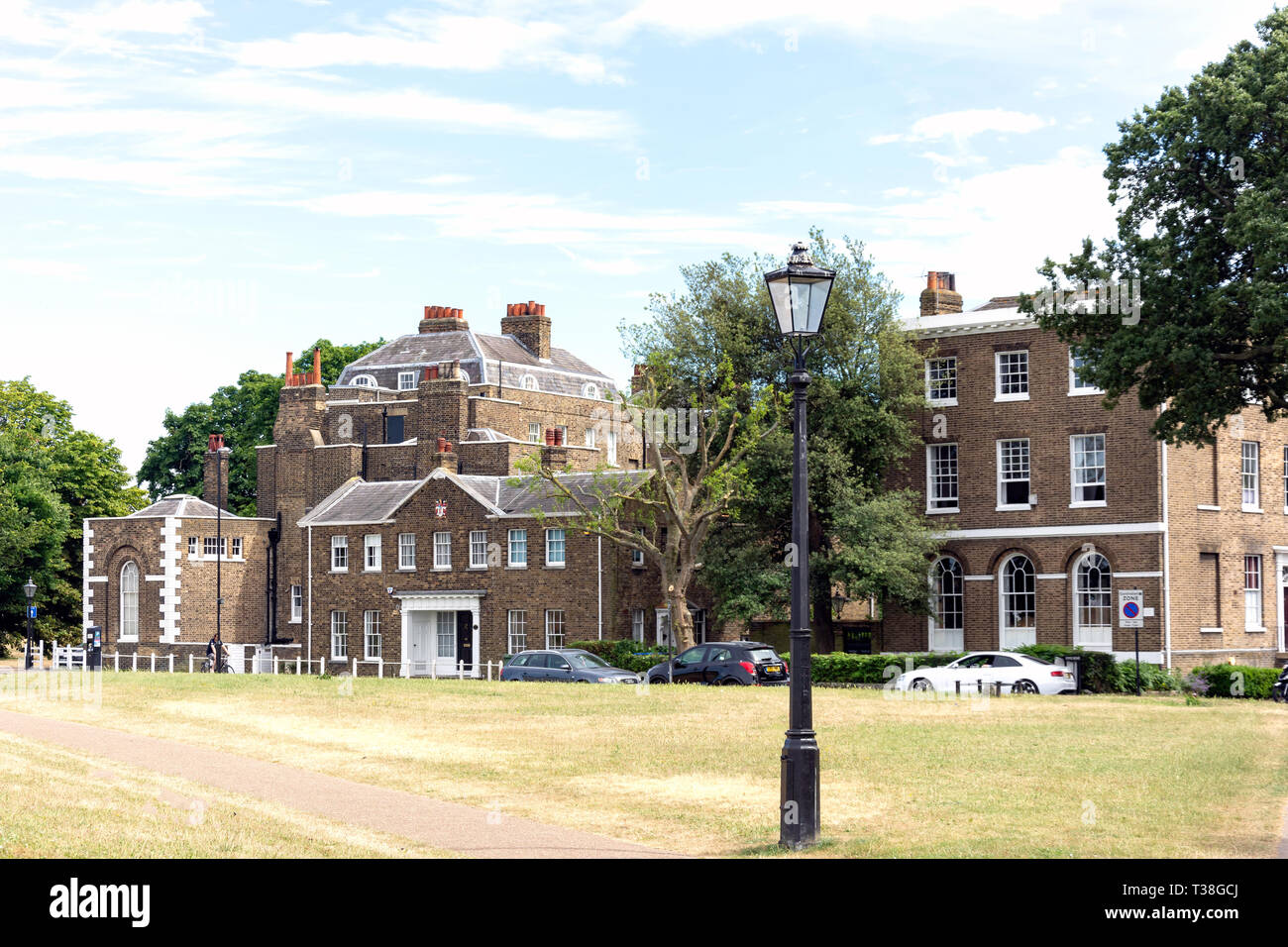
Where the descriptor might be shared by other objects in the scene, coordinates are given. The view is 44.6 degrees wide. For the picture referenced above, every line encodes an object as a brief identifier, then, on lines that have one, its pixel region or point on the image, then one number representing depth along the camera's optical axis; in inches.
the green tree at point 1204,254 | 1341.0
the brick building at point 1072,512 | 1939.0
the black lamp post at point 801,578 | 609.3
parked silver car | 1727.4
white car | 1633.9
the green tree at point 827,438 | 2007.9
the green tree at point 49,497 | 2920.8
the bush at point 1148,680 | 1700.3
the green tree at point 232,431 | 3769.7
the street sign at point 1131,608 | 1707.7
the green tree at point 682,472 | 1987.0
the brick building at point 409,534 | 2343.8
